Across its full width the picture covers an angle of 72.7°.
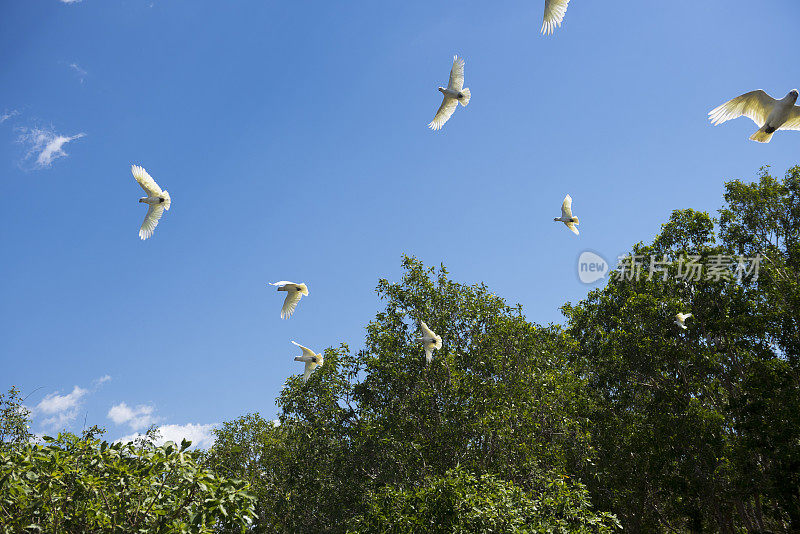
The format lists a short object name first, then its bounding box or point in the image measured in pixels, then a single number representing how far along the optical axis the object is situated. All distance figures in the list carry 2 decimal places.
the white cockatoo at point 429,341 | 12.66
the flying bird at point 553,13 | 9.75
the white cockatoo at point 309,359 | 13.07
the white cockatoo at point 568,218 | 16.30
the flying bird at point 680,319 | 16.22
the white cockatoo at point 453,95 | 12.55
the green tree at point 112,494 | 6.31
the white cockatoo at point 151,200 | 11.79
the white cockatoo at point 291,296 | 11.98
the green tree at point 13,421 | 22.30
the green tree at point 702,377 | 16.00
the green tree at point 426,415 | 13.38
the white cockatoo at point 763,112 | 11.40
